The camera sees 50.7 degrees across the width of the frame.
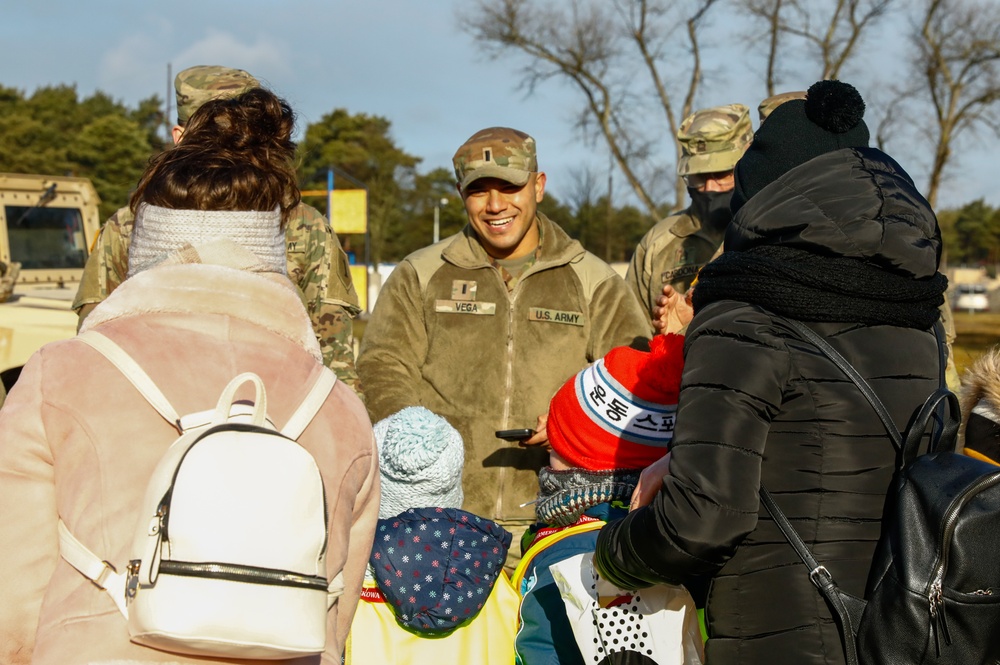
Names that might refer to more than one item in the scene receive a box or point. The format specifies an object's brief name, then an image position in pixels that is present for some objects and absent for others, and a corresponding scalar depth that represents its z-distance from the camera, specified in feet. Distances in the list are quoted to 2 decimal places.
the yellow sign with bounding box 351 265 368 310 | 64.66
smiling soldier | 12.80
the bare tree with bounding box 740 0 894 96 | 76.74
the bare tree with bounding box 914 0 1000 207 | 72.84
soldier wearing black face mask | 15.38
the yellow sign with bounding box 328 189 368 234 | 68.39
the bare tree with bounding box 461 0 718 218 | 81.35
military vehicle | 25.71
